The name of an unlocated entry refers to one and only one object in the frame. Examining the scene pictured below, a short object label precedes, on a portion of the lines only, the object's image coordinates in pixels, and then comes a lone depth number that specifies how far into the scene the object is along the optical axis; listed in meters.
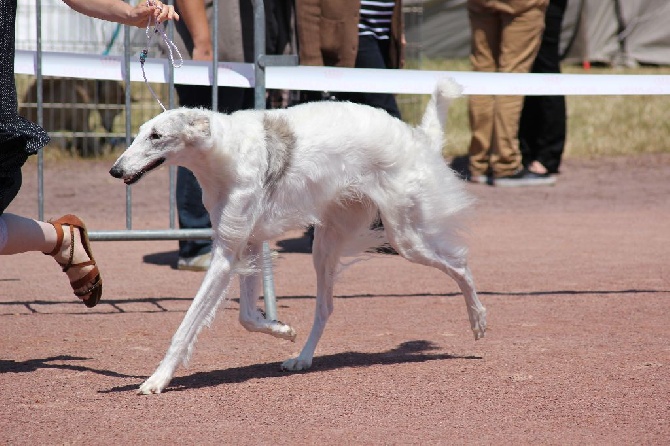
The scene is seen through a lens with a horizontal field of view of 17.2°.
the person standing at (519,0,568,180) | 22.66
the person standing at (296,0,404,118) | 14.55
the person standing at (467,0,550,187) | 20.69
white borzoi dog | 8.87
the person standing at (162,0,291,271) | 13.42
